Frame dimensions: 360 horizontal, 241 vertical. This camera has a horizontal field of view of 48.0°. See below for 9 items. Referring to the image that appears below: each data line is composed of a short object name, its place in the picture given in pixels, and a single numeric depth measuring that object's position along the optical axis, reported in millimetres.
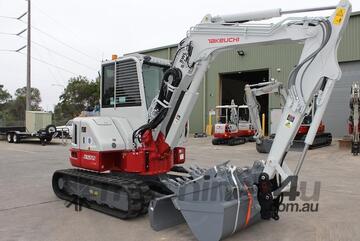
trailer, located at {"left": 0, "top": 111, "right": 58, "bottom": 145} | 25769
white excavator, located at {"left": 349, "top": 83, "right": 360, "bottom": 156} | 17406
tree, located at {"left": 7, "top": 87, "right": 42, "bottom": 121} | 69688
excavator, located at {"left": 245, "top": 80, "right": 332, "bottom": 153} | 17250
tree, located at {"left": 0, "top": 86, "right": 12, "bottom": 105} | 70350
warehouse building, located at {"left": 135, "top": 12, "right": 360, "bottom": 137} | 24266
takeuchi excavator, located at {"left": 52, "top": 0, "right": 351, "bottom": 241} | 5484
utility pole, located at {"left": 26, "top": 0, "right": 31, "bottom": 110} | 33125
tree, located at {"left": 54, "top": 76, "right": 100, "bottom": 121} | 54688
